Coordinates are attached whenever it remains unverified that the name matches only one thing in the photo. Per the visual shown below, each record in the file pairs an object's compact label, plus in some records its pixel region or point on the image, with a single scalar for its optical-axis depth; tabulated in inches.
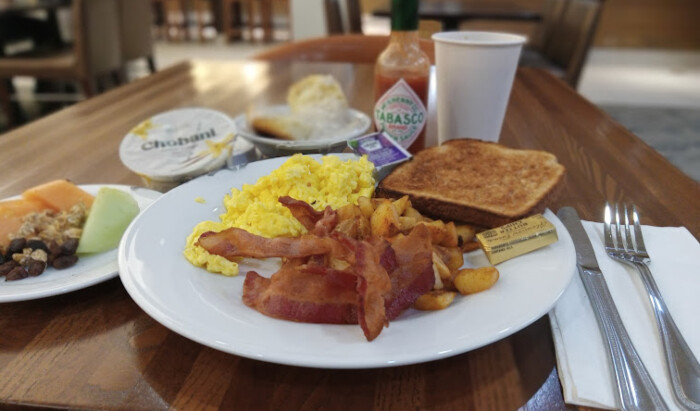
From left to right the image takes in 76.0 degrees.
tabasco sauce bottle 15.9
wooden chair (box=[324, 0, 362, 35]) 45.2
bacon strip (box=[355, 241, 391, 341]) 7.8
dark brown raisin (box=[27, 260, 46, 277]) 10.0
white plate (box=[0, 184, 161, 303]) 9.2
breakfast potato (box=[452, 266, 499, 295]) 9.2
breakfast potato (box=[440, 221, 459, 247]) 10.5
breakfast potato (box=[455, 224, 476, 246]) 11.3
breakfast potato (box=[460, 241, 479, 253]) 11.2
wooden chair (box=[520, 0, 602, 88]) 37.8
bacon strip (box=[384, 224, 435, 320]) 8.5
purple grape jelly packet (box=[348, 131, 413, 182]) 14.1
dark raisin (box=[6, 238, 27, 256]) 10.5
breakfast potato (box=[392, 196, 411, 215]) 11.5
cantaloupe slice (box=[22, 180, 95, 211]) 12.1
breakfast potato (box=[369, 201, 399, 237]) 10.3
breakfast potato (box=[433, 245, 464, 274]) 10.1
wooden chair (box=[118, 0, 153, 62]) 63.4
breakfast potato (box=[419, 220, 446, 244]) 10.4
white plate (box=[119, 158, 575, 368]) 7.3
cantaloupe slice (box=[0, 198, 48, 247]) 11.1
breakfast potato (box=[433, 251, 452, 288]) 9.4
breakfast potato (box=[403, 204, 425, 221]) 11.5
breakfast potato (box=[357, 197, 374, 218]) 11.3
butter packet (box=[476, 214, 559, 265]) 10.0
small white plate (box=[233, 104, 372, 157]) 15.5
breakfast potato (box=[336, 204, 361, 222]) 10.9
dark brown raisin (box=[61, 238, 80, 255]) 10.5
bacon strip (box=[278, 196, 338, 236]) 10.5
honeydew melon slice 10.9
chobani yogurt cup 14.3
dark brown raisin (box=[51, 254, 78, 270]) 10.4
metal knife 7.2
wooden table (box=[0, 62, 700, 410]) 7.6
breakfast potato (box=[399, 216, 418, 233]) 10.7
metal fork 7.3
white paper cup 15.2
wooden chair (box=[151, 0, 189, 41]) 122.8
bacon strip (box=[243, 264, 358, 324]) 8.4
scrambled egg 11.3
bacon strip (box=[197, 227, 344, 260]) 9.3
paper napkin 7.5
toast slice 12.0
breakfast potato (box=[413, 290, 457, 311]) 8.9
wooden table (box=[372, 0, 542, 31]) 58.4
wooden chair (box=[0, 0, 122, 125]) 52.5
